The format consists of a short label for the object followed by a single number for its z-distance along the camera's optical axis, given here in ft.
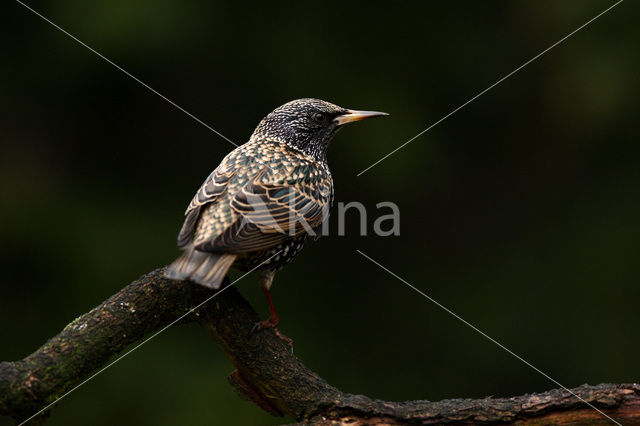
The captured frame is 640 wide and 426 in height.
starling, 17.52
